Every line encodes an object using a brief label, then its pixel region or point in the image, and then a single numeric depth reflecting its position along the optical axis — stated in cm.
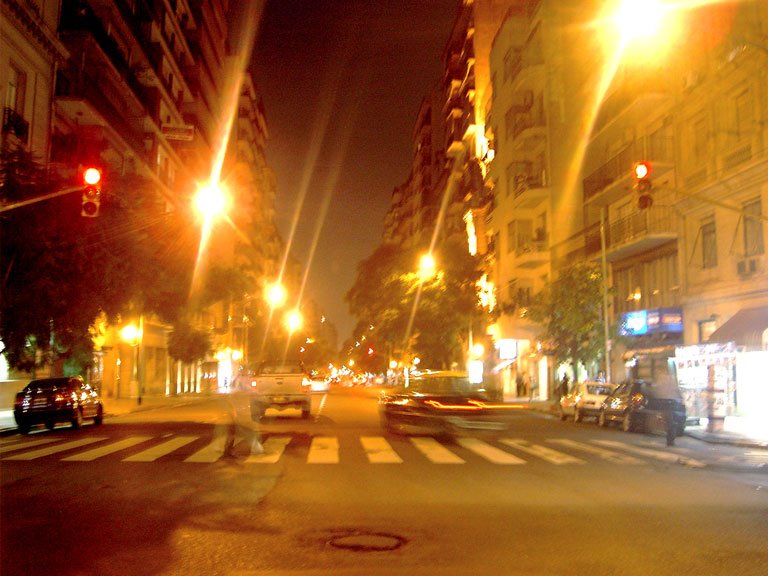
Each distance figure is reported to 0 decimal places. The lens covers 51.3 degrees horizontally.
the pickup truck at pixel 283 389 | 2638
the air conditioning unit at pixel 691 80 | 2942
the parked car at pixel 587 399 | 2802
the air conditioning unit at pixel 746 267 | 2588
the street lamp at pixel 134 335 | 4003
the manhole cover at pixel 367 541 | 772
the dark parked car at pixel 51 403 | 2233
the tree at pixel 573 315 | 3606
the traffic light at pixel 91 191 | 1617
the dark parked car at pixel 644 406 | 2236
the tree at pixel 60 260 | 2272
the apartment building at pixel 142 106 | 3238
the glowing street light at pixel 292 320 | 10162
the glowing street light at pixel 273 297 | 8073
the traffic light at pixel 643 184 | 1836
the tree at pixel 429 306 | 5372
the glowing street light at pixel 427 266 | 5266
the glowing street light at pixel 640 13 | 1756
